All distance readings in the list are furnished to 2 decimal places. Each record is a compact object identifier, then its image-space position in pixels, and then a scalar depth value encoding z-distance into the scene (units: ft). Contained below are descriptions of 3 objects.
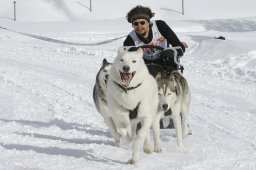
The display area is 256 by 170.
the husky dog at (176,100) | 37.14
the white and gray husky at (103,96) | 38.83
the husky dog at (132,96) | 32.32
